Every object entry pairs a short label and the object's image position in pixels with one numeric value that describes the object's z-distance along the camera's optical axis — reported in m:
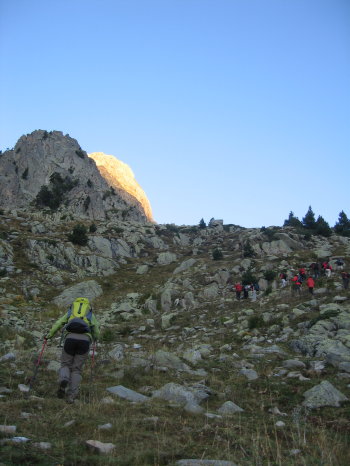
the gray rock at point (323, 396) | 7.08
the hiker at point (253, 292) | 21.96
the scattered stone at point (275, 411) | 6.85
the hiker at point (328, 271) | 22.53
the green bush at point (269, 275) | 25.38
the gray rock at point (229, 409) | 6.82
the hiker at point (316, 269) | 23.22
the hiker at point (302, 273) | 22.28
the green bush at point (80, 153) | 72.47
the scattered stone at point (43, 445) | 4.15
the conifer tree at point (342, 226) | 52.31
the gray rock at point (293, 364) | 9.81
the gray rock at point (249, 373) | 9.20
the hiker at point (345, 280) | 19.00
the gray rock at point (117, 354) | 11.09
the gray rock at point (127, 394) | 7.19
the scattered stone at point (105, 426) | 5.11
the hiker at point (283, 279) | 23.44
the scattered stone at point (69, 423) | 5.12
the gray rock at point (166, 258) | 37.09
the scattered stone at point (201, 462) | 3.94
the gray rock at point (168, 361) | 10.22
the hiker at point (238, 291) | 22.72
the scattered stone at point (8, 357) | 9.53
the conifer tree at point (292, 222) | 58.53
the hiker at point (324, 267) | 23.10
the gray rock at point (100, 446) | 4.23
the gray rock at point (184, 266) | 32.84
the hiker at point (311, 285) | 19.16
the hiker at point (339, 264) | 23.66
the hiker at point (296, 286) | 20.09
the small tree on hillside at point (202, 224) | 64.75
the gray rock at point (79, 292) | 23.12
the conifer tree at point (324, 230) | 49.22
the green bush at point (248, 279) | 24.91
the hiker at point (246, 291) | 22.80
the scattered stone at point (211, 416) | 6.19
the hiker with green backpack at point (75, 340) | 7.20
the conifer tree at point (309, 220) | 56.12
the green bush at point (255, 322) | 15.83
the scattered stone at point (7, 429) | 4.40
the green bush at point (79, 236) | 34.22
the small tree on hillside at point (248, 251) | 36.06
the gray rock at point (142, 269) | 32.97
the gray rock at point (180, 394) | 7.34
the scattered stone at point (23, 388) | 7.01
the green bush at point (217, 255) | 36.09
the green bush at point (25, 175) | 61.98
